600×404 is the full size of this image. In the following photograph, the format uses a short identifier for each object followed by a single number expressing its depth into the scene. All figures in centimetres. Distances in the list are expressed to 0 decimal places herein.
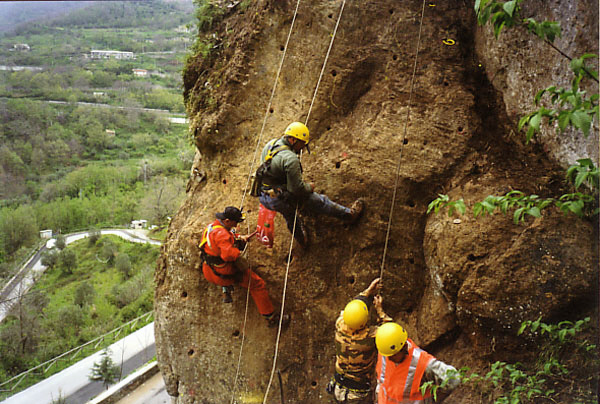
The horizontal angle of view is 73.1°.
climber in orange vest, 376
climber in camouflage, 427
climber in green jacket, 486
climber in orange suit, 506
